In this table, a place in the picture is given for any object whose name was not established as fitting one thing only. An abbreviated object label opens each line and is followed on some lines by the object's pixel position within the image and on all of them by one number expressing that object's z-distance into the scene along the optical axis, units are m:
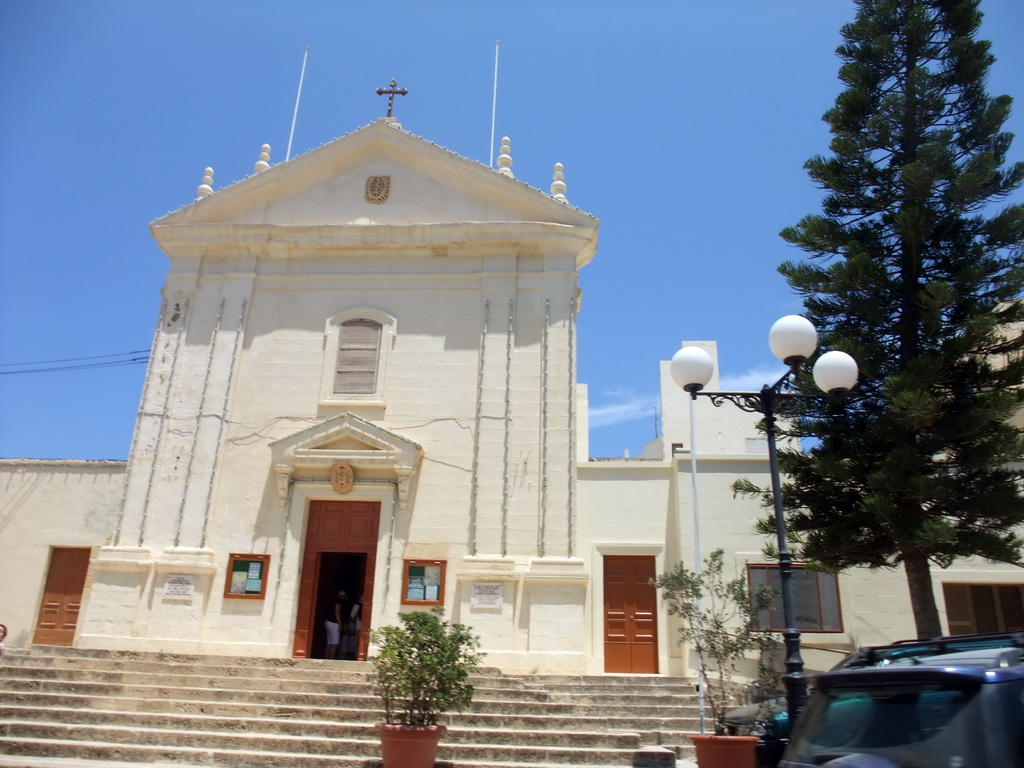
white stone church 14.55
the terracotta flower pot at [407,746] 8.93
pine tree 10.57
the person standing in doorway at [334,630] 14.98
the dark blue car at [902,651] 5.30
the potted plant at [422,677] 9.23
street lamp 7.12
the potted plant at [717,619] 8.61
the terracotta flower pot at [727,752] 7.27
